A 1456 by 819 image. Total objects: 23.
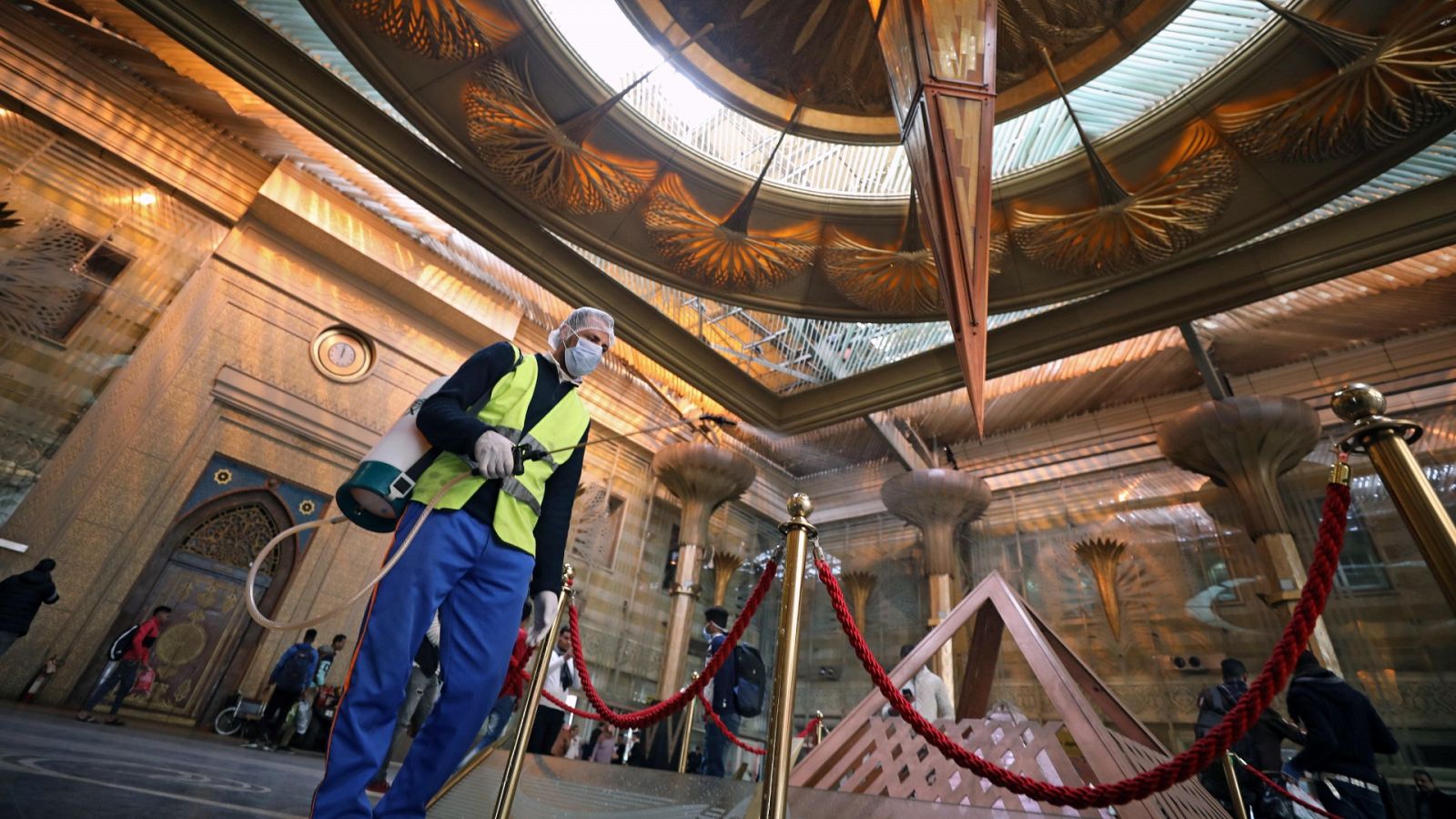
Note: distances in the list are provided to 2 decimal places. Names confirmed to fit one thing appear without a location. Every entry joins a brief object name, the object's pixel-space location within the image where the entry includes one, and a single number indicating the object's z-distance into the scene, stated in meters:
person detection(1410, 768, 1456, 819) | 4.28
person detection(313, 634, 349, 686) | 5.96
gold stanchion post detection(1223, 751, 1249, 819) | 2.33
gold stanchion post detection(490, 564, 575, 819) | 1.66
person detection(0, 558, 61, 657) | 4.40
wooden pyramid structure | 1.81
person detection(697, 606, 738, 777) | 4.39
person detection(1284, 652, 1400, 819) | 2.90
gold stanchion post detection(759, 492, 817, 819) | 1.35
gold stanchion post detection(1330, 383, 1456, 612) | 1.07
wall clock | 7.30
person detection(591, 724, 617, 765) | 7.18
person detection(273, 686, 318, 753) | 5.53
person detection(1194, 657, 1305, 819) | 3.35
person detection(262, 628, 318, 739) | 5.29
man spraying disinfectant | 1.29
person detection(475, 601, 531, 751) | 3.59
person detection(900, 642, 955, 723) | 4.26
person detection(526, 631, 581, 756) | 4.31
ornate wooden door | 5.88
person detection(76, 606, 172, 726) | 5.06
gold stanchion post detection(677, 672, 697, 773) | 3.81
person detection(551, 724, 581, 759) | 6.78
